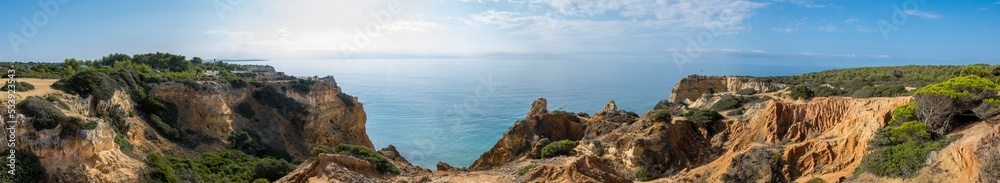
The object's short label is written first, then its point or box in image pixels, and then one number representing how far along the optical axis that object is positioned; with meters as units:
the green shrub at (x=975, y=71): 24.17
